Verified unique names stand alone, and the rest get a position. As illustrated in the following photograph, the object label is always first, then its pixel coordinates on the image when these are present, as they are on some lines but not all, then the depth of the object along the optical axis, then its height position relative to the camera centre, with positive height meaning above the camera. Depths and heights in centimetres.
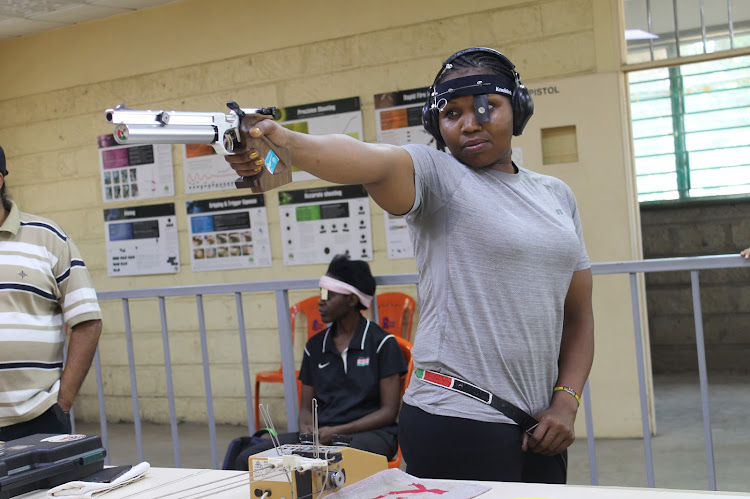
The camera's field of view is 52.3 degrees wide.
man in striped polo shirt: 240 -15
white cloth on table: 159 -46
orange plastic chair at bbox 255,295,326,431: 499 -47
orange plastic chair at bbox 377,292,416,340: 488 -43
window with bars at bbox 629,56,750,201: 648 +83
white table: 139 -48
